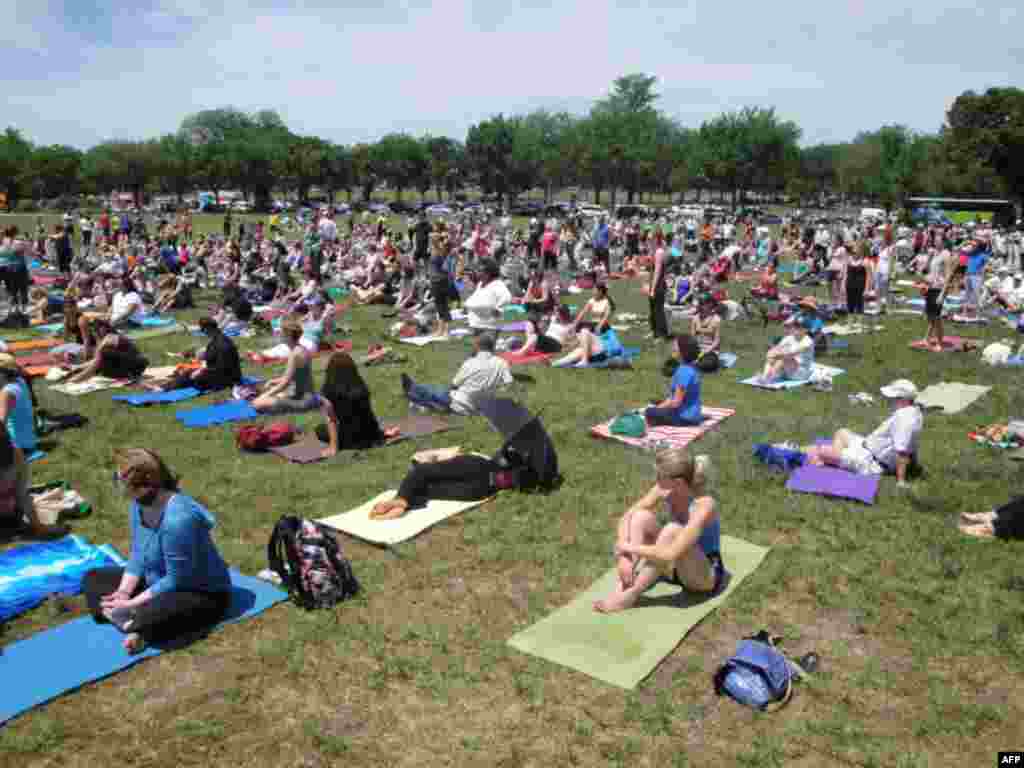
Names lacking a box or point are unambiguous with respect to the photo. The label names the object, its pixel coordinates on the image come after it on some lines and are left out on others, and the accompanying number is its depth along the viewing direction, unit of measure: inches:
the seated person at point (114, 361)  445.1
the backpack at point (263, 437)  331.6
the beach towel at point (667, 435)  341.1
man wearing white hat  288.0
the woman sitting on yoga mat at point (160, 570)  181.8
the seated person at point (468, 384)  393.7
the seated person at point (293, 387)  389.1
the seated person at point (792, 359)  445.1
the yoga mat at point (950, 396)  405.1
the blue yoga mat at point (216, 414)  374.7
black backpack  206.7
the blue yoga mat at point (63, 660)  169.6
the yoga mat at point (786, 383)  442.6
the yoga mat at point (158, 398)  407.5
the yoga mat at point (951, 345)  539.2
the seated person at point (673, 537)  199.5
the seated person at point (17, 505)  243.3
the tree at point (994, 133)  2390.5
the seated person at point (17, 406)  295.3
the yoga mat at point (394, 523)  248.2
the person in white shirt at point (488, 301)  513.3
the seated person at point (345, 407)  327.0
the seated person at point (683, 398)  357.7
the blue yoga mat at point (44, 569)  209.0
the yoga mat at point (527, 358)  507.7
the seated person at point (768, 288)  767.7
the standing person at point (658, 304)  542.3
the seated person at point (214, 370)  427.8
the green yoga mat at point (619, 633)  181.0
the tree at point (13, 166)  2711.6
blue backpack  167.9
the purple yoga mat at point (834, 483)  277.1
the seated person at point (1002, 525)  243.4
